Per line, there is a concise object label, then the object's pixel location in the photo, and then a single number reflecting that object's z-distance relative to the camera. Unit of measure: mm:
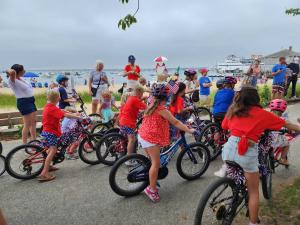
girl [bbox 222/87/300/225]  3303
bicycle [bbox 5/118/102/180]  5350
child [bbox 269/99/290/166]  4752
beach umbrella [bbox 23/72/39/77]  32238
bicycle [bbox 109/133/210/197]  4629
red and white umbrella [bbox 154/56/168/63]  9594
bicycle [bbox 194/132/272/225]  3342
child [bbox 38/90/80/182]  5414
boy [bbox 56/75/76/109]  7580
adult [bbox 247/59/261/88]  9161
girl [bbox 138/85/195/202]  4391
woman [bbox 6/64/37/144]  6480
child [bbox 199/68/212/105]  11234
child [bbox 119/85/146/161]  5711
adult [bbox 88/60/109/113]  9320
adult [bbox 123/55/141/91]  9719
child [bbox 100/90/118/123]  7778
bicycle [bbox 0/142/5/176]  5730
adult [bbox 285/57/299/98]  14031
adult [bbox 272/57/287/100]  12141
